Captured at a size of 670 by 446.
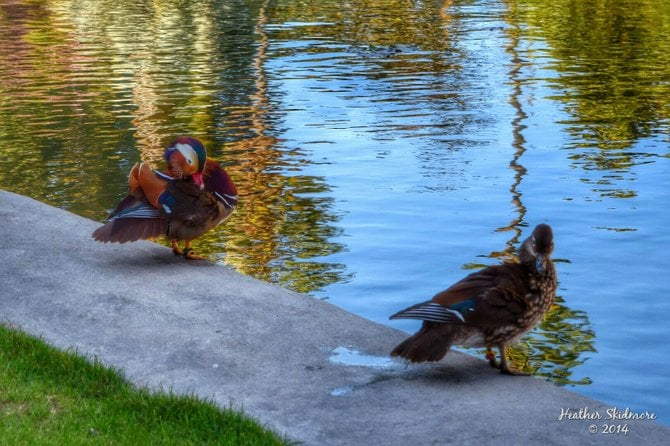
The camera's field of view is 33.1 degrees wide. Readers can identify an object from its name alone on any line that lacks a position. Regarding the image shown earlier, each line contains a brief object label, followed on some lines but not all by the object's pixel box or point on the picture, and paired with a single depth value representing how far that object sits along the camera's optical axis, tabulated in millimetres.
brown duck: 5629
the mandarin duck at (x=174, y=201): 7551
